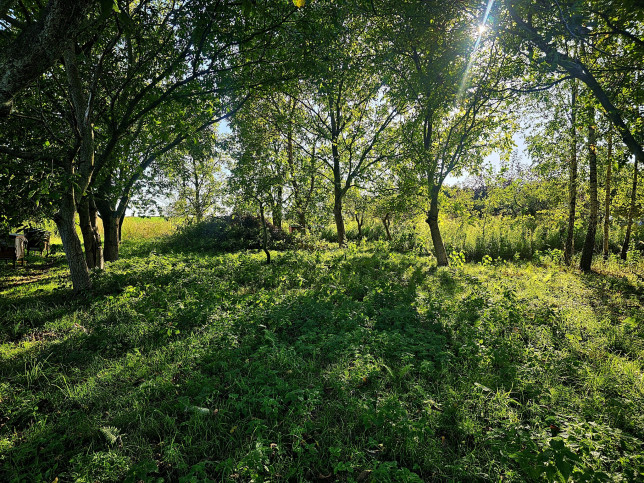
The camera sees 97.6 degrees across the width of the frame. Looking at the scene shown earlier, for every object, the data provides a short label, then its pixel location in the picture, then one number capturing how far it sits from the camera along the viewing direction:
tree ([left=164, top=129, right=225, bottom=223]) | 21.50
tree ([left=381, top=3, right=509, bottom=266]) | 6.66
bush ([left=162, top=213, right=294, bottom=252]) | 15.16
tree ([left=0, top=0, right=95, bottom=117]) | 2.24
